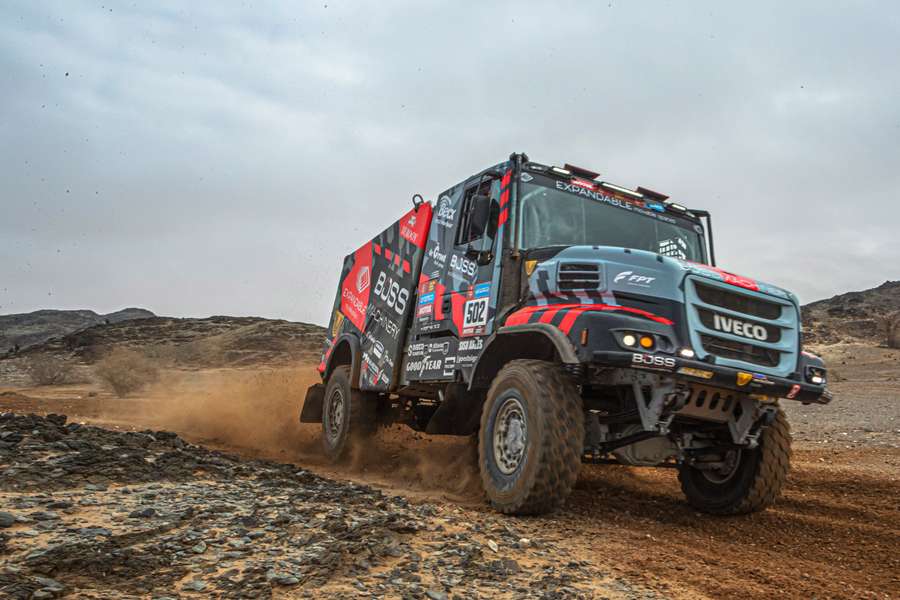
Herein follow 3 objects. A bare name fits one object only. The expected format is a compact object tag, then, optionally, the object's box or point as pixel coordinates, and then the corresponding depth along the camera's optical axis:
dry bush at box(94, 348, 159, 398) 23.05
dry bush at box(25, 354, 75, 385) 29.20
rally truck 5.04
